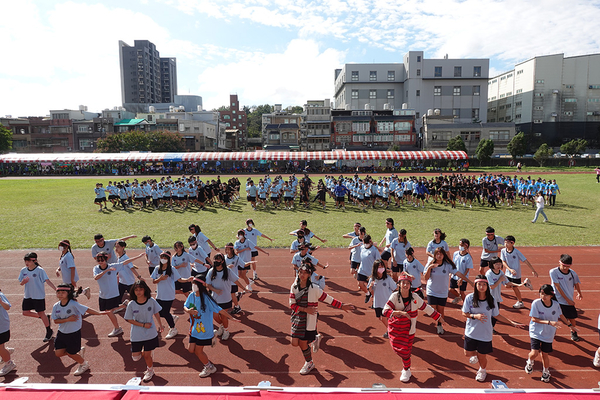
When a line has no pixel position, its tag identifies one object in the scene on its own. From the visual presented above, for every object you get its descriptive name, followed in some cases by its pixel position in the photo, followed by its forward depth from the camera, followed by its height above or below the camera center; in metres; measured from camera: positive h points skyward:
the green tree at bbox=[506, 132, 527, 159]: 54.22 +2.60
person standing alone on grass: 16.69 -1.91
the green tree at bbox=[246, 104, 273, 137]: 104.06 +13.66
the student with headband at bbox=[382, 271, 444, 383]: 5.29 -2.31
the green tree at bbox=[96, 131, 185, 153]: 60.59 +3.39
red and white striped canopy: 49.16 +0.84
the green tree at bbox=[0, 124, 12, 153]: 61.53 +3.90
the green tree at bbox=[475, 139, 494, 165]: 52.53 +1.88
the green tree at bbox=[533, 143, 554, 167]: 52.66 +1.18
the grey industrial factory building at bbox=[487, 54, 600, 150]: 71.38 +12.88
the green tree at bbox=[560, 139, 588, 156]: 56.97 +2.56
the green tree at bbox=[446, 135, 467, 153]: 53.78 +2.67
